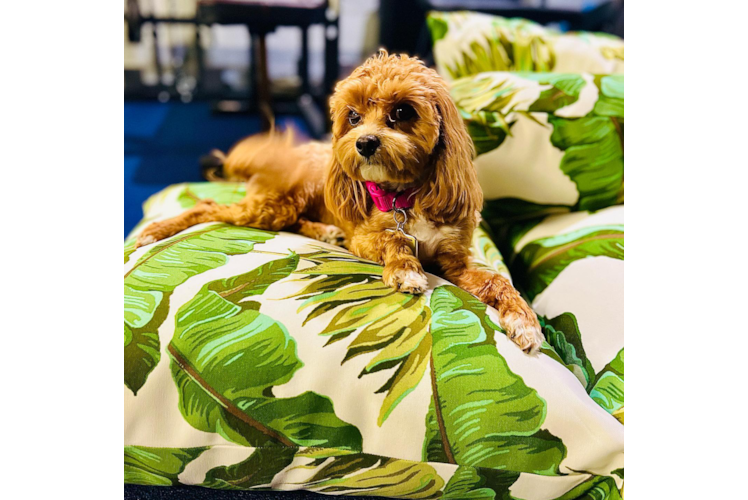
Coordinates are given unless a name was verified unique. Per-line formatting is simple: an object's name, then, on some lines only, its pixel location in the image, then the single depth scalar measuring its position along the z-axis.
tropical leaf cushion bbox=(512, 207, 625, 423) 0.83
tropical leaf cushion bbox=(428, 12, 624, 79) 1.48
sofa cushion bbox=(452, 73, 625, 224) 1.18
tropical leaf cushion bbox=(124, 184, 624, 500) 0.68
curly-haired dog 0.71
